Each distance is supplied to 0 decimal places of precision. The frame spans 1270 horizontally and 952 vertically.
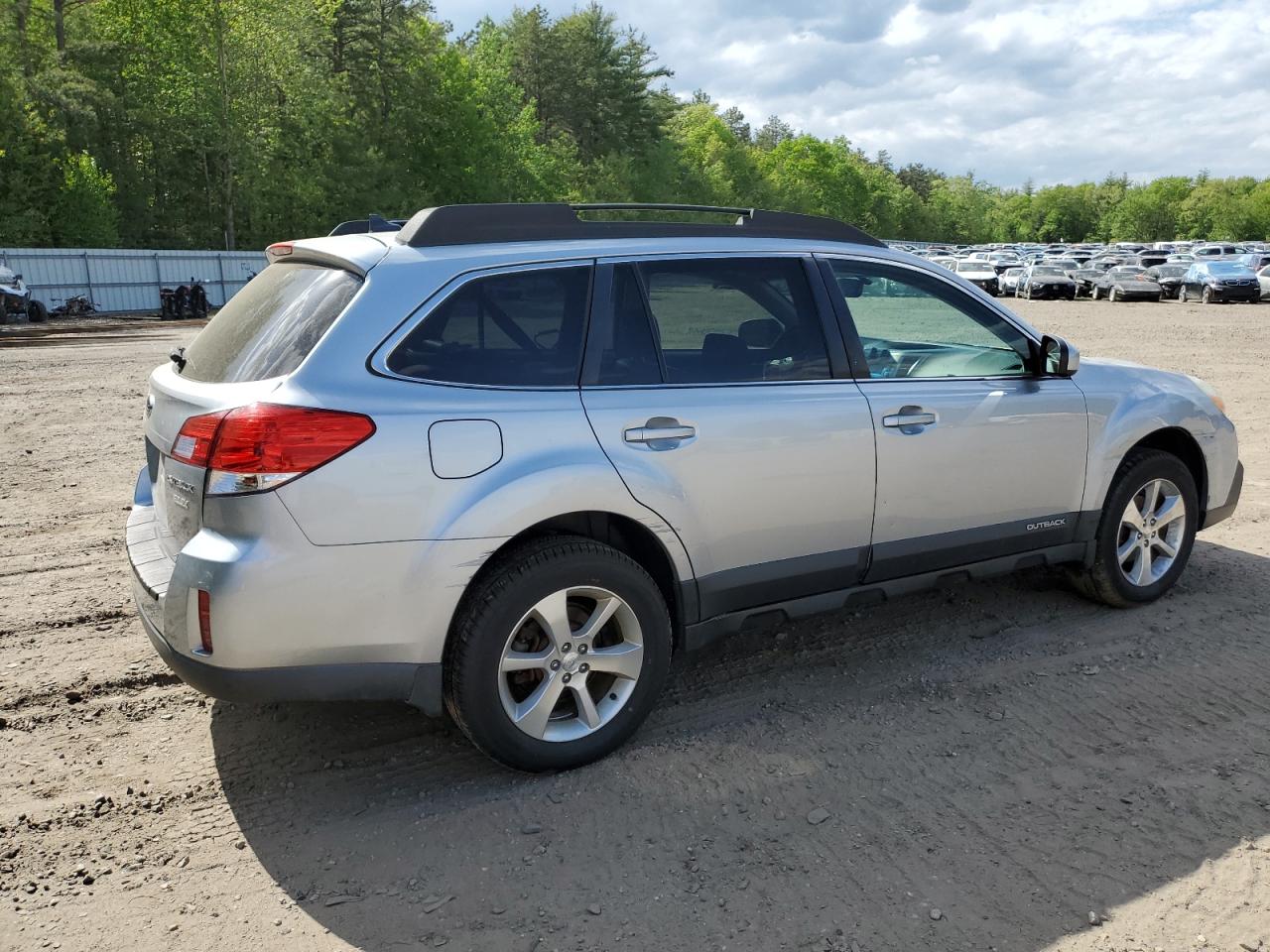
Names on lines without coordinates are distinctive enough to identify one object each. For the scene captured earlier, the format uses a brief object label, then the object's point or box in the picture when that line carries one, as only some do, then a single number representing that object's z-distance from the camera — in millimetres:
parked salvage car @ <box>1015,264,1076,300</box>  43812
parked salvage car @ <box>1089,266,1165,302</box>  41531
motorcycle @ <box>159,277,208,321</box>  31906
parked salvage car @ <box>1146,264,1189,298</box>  42375
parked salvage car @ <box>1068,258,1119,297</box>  46928
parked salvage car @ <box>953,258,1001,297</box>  44906
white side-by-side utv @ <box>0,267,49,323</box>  27891
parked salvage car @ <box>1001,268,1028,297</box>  46034
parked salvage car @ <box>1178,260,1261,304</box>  37656
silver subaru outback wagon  3121
